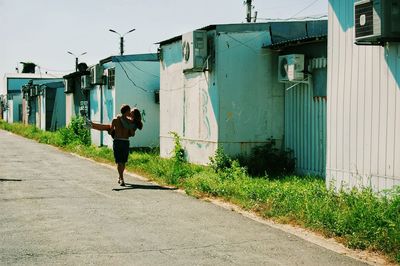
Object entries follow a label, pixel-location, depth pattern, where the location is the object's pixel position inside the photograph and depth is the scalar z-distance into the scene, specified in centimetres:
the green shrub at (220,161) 1350
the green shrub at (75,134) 2642
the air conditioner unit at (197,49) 1412
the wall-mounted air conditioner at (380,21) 762
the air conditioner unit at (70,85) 3231
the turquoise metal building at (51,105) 3925
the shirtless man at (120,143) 1247
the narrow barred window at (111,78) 2200
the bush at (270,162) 1341
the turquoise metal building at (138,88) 2147
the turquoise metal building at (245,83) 1396
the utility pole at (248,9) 2933
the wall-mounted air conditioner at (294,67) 1260
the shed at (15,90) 6014
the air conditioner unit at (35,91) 4237
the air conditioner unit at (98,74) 2305
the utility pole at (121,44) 4419
